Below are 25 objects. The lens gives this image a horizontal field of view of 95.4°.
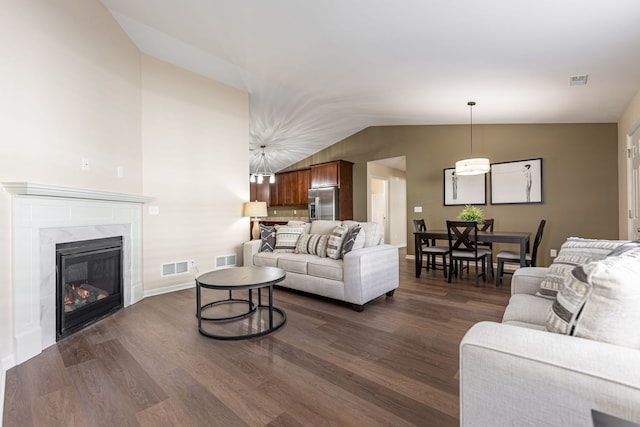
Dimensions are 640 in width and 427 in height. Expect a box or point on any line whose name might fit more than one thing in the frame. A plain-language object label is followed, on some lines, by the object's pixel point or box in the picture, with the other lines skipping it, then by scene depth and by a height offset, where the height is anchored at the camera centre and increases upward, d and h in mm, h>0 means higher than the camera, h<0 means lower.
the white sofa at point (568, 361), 772 -428
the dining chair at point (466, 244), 4062 -466
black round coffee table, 2387 -945
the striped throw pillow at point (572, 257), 1724 -281
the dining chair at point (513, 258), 3961 -630
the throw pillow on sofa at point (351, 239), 3225 -298
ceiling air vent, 2985 +1387
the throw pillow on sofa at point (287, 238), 4059 -352
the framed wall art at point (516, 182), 4844 +518
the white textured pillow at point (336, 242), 3404 -345
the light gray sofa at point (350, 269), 2973 -633
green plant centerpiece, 4301 -44
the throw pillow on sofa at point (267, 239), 4152 -370
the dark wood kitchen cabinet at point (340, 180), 7020 +814
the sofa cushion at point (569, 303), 968 -322
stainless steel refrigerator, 7012 +242
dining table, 3803 -373
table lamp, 4541 +68
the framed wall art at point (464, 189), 5398 +442
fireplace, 2061 -198
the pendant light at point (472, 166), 4176 +672
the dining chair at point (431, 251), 4524 -613
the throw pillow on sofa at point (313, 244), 3617 -406
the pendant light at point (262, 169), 6930 +1408
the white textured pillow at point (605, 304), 876 -294
